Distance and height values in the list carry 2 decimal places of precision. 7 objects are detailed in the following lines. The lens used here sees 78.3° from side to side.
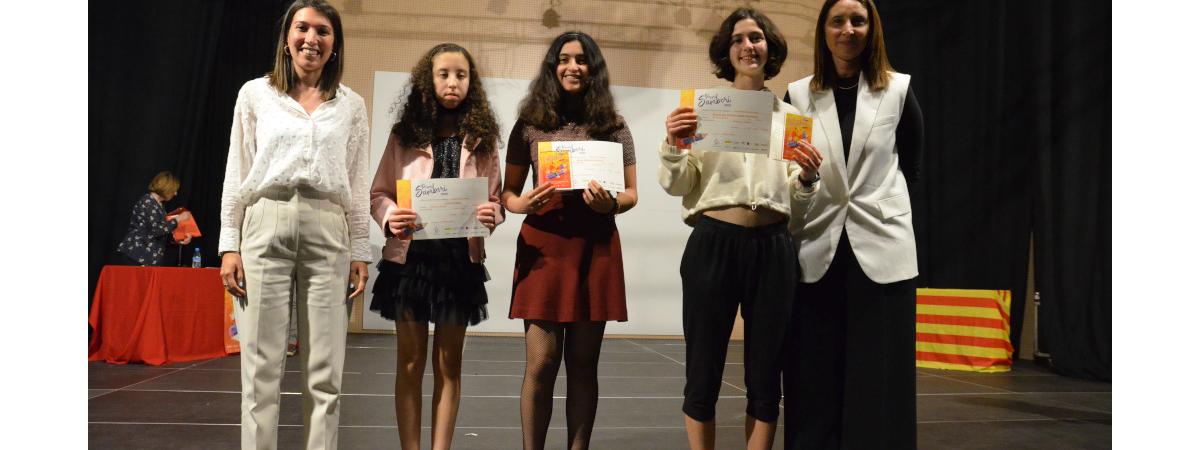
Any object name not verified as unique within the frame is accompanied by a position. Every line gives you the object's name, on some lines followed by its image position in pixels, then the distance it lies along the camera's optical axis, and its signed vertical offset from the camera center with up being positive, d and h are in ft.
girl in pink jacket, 7.14 -0.28
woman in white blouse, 6.16 +0.04
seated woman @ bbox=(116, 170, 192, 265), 17.87 -0.19
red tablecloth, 17.02 -2.18
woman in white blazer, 6.10 -0.24
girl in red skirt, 6.97 -0.26
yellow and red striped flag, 18.67 -2.70
